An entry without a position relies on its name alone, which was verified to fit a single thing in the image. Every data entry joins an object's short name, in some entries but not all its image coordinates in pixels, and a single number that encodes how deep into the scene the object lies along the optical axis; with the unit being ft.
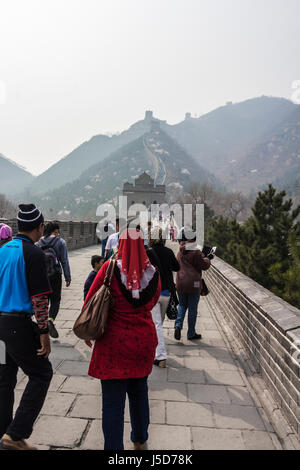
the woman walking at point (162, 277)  15.70
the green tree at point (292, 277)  20.31
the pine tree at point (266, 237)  34.58
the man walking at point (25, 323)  9.16
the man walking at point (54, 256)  18.35
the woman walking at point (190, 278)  18.90
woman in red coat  8.66
